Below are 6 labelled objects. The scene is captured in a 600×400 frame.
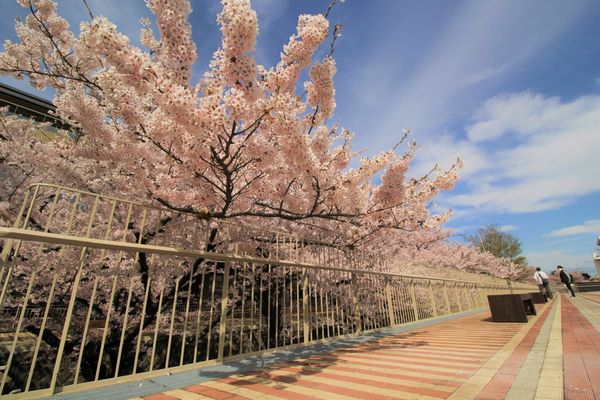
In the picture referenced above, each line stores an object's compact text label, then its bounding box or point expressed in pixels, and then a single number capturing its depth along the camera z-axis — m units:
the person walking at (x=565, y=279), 16.68
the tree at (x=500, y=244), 52.44
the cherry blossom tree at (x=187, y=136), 3.77
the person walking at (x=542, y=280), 14.79
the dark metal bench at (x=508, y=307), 7.29
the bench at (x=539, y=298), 14.25
